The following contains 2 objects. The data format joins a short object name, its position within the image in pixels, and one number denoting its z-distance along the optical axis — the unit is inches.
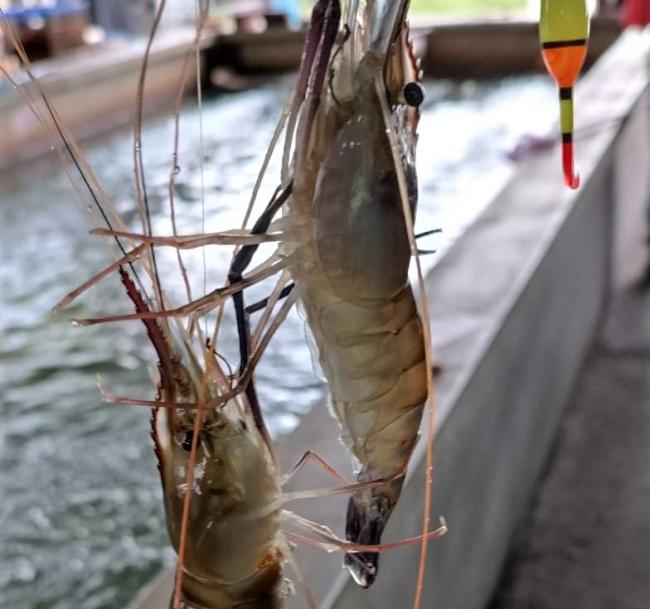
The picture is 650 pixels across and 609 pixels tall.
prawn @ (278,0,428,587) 22.2
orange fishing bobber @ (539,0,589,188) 25.4
